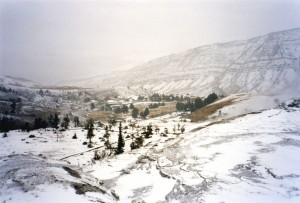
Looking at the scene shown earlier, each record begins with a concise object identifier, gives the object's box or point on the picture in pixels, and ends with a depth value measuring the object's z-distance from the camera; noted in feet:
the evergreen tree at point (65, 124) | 191.23
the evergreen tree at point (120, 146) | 108.68
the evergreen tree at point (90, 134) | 147.41
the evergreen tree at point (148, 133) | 135.06
